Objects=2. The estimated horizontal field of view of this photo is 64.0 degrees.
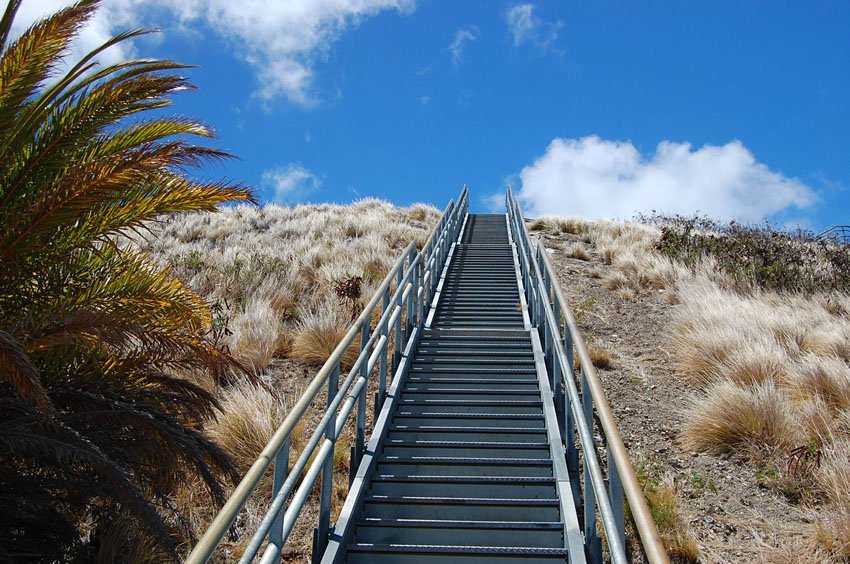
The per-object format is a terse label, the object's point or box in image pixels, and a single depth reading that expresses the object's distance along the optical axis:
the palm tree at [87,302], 4.48
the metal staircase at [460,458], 3.90
